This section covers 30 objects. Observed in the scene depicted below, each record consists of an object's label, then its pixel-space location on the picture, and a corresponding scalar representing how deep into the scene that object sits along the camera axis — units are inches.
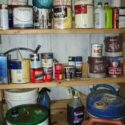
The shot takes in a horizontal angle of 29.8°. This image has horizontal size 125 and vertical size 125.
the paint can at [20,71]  50.1
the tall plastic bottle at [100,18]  50.8
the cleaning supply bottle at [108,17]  51.6
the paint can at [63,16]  49.2
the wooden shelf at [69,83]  50.0
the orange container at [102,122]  45.8
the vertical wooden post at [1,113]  51.3
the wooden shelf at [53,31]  47.9
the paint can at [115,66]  53.4
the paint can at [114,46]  53.4
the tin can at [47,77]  51.5
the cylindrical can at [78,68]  54.6
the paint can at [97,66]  52.6
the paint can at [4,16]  47.7
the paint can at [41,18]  49.8
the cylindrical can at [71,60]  54.8
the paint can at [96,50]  52.1
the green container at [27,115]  45.0
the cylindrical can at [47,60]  51.7
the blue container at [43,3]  49.4
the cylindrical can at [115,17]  51.8
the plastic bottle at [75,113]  52.7
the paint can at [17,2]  48.1
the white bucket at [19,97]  51.4
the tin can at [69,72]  53.0
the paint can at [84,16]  49.5
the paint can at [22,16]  47.6
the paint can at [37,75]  50.8
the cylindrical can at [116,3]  52.4
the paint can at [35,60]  50.4
